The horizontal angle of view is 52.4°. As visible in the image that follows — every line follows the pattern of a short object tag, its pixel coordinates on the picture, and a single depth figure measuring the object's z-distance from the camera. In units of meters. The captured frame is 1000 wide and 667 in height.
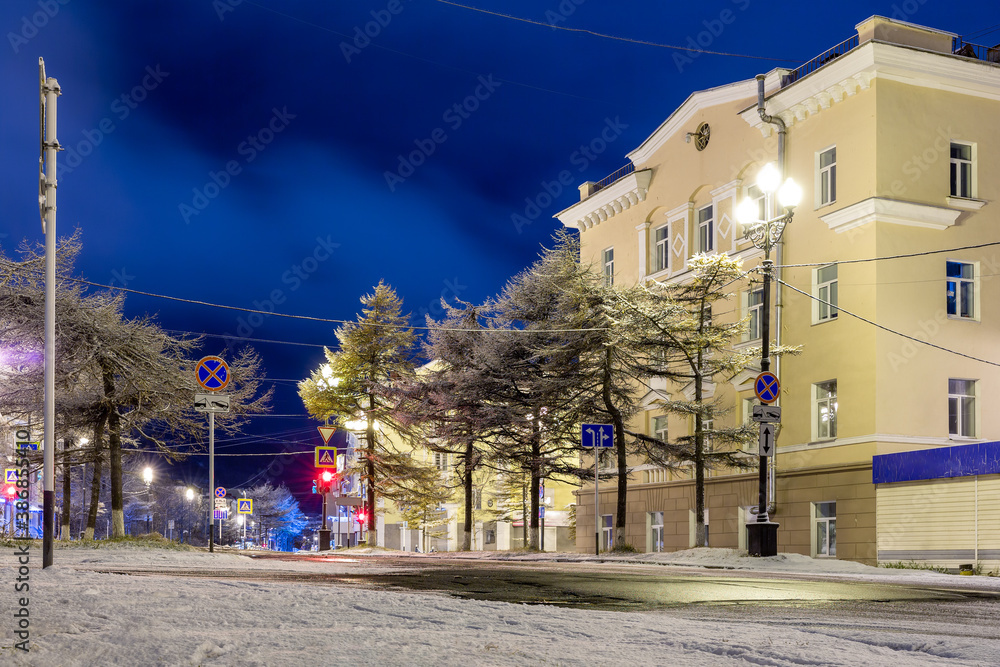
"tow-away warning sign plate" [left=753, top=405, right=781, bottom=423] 22.50
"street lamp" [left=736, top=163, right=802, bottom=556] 22.69
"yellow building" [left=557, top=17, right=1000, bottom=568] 29.33
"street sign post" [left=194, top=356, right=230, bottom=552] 21.66
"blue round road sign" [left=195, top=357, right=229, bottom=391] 21.66
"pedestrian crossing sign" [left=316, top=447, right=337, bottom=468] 40.47
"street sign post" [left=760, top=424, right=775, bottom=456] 22.61
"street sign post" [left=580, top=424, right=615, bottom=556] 29.02
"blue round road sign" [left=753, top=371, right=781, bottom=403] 23.27
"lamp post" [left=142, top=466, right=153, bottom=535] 58.01
